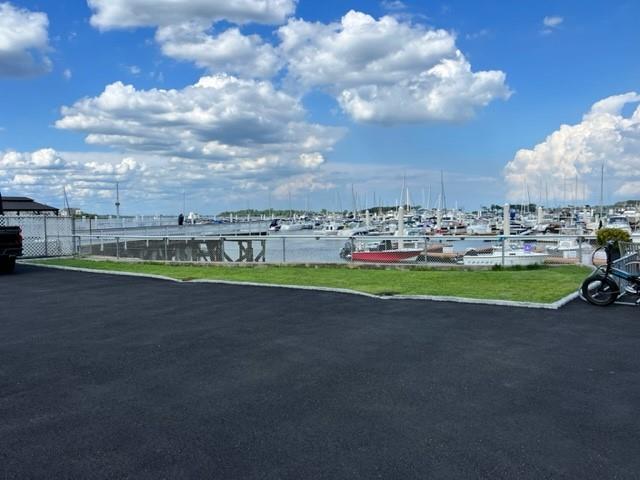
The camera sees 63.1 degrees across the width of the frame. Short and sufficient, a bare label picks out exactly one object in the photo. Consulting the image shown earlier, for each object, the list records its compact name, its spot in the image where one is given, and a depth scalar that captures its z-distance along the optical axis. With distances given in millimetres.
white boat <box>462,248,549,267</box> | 19000
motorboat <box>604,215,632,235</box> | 48706
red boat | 20531
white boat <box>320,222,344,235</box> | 63181
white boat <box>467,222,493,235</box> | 59194
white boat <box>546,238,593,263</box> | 17500
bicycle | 10289
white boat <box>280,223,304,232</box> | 90625
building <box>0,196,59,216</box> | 39519
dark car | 18016
